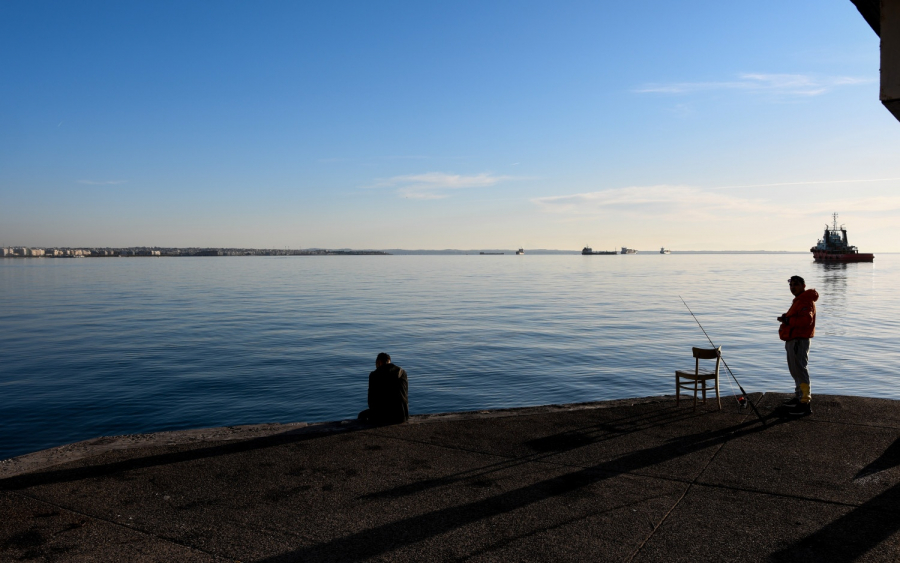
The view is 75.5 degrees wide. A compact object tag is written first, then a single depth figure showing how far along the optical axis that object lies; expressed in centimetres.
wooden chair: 938
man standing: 887
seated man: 838
